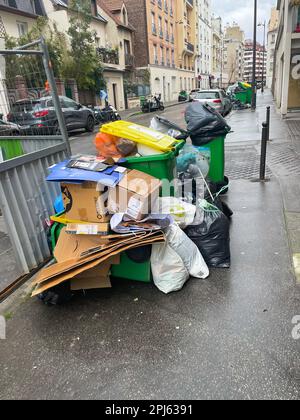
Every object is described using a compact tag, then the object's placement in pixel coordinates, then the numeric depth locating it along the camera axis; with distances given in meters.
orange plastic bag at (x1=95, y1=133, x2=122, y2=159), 3.38
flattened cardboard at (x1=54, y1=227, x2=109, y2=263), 2.75
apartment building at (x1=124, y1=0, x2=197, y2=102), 33.72
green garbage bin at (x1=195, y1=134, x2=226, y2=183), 4.75
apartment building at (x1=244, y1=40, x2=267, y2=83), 138.65
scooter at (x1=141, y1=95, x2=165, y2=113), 24.67
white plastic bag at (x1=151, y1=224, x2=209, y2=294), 2.80
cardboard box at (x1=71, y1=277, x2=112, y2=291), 2.85
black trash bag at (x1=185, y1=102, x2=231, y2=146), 4.61
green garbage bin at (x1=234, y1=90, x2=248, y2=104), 22.22
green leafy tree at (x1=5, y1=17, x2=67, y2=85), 16.68
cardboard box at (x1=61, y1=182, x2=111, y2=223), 2.81
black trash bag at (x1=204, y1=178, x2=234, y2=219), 3.80
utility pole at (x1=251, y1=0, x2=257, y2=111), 19.55
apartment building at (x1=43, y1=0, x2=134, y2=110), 26.12
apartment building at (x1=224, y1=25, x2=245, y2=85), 103.12
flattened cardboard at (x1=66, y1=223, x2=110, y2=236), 2.70
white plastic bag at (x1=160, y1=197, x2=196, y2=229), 3.07
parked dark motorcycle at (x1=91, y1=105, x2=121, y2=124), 17.30
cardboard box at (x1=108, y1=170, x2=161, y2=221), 2.75
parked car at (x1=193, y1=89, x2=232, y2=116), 15.42
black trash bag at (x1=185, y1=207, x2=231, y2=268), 3.14
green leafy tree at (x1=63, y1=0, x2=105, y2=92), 19.52
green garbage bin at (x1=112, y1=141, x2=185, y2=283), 2.90
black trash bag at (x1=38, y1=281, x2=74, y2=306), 2.72
